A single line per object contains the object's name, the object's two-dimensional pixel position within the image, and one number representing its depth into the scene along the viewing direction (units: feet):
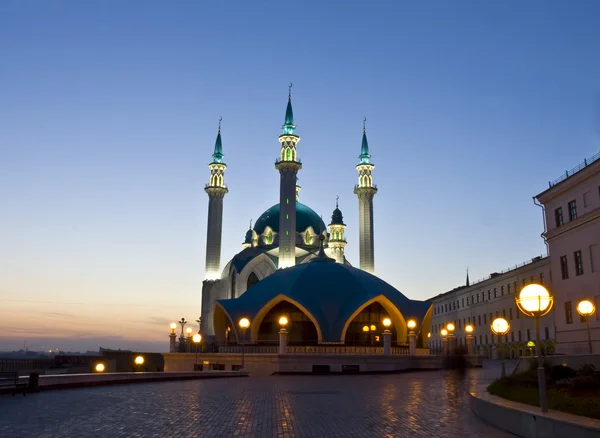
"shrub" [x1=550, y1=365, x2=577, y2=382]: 46.42
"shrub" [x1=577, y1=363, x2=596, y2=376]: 43.92
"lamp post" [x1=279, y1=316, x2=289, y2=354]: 113.39
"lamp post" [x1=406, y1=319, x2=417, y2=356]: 127.24
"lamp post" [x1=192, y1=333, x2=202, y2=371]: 136.93
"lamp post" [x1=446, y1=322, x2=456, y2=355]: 136.38
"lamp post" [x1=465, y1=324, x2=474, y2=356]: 137.80
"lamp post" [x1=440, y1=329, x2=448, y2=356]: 142.91
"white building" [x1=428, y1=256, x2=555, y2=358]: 197.98
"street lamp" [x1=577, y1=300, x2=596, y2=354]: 69.26
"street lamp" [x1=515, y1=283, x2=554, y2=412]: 33.63
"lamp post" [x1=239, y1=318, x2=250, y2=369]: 106.99
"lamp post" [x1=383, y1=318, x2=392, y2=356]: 120.75
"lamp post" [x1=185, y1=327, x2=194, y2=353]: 132.70
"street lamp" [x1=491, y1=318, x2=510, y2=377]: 67.87
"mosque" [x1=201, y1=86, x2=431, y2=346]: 156.15
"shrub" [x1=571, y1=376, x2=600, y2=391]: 40.40
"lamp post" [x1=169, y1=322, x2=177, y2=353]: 149.57
